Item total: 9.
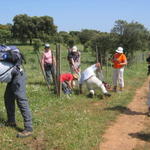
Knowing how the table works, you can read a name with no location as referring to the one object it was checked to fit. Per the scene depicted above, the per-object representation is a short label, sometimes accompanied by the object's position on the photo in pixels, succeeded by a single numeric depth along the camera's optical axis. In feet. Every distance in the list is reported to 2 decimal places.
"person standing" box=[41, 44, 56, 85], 29.17
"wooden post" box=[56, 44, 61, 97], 24.03
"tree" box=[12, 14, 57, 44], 156.26
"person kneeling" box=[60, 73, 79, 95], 25.87
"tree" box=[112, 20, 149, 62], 61.52
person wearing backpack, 14.47
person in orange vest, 28.64
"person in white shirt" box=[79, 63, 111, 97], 25.70
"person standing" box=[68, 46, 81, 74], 29.64
